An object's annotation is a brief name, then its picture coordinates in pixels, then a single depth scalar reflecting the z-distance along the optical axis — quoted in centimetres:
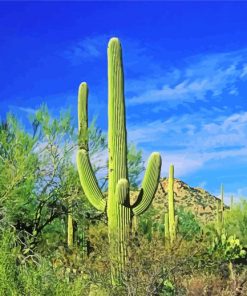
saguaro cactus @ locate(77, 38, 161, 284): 1428
